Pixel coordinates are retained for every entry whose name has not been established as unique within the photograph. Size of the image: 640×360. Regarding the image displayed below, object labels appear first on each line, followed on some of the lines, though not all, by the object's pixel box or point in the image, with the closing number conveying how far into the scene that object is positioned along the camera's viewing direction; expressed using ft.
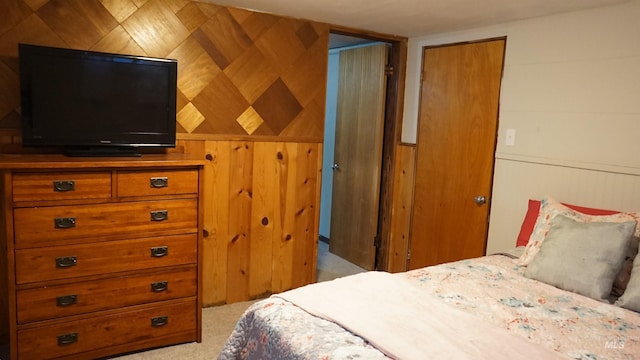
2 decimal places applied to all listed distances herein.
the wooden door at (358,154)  13.75
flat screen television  7.99
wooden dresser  7.47
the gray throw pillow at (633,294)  6.53
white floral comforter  5.14
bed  5.08
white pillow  7.60
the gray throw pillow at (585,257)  6.98
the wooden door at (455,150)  10.83
